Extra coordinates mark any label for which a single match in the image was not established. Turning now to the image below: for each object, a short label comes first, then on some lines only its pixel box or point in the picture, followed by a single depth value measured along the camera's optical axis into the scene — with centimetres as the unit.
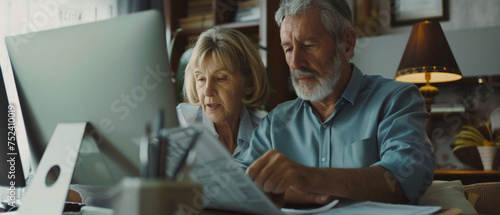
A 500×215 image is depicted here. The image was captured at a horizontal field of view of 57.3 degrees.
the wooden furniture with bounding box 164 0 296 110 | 297
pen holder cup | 42
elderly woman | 172
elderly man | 98
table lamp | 224
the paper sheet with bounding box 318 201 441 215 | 66
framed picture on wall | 306
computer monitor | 68
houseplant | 257
